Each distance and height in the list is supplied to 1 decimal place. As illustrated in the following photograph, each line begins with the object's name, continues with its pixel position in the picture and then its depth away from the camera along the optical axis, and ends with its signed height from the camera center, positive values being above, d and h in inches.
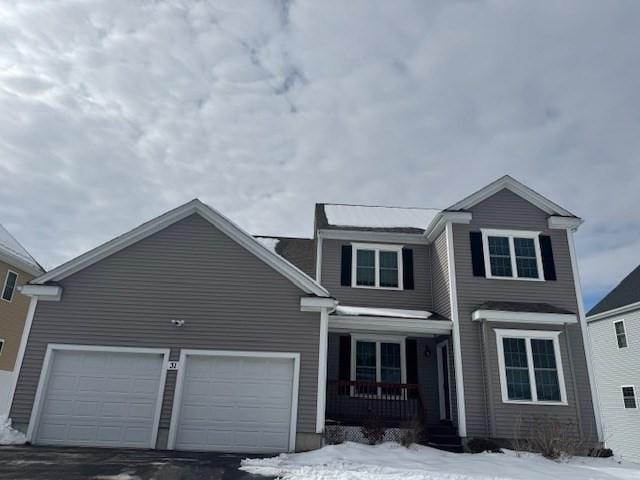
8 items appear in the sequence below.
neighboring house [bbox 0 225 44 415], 697.6 +120.9
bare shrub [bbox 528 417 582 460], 393.4 -33.0
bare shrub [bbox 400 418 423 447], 412.5 -33.8
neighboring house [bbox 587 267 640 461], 743.7 +71.1
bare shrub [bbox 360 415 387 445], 426.4 -34.6
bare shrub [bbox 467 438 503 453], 423.8 -43.7
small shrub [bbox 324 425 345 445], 418.2 -38.4
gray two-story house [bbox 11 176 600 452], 405.7 +47.9
